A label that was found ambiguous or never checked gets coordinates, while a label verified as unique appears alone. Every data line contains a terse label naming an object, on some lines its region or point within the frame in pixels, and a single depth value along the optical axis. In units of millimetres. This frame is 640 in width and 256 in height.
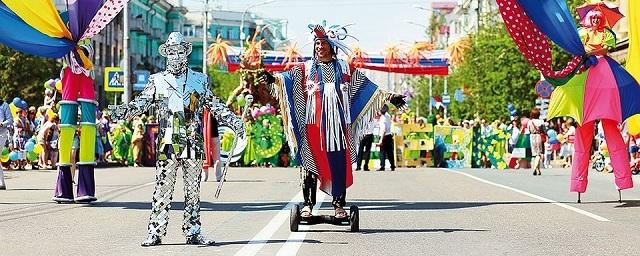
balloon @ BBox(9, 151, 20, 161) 30250
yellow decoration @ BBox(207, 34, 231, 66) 36000
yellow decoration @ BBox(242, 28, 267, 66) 35625
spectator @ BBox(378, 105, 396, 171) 32250
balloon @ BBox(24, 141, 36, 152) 29859
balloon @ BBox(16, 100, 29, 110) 31109
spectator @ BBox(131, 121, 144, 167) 35906
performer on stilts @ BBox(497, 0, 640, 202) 16828
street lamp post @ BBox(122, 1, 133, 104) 46188
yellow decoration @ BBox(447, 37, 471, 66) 34062
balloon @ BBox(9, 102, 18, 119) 31339
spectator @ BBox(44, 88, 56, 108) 22958
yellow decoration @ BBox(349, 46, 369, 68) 29175
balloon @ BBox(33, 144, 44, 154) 29891
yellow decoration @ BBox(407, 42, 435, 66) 34812
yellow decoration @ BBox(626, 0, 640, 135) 18062
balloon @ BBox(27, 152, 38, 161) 29947
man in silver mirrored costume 11039
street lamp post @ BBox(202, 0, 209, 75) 59900
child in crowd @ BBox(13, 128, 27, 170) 30625
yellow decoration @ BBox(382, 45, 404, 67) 34281
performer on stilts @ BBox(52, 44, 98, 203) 16672
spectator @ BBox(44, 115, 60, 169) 30188
